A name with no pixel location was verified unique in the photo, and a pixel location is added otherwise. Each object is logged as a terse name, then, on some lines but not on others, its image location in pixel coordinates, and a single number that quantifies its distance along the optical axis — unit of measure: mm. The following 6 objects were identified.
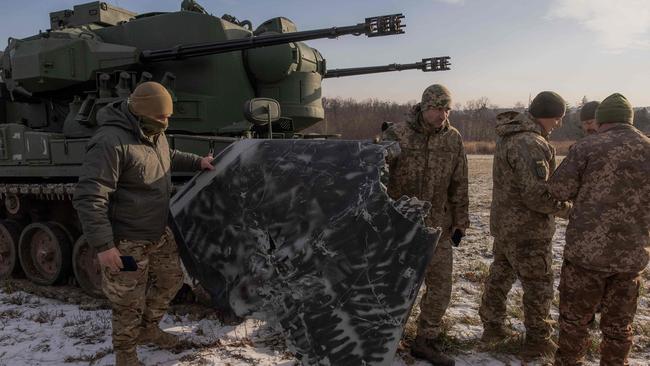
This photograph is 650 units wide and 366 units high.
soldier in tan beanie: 3070
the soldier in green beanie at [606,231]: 3113
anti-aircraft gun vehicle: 5812
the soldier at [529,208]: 3633
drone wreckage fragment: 2879
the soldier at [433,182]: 3832
